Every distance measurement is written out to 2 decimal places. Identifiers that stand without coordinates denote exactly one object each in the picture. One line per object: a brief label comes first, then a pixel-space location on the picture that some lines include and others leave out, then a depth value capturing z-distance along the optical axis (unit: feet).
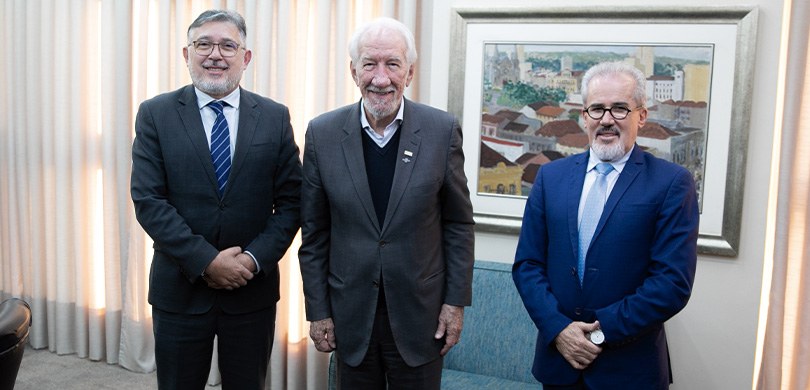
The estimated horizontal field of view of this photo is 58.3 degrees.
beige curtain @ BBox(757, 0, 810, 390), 8.59
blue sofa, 10.44
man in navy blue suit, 6.58
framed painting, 9.79
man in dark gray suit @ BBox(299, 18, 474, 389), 6.93
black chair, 5.16
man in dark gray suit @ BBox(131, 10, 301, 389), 7.98
